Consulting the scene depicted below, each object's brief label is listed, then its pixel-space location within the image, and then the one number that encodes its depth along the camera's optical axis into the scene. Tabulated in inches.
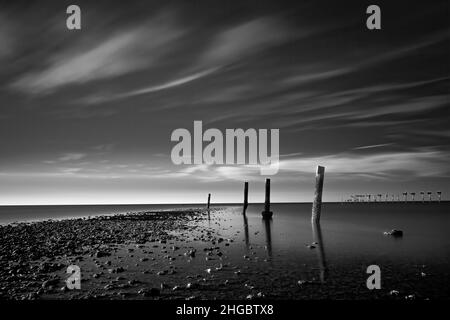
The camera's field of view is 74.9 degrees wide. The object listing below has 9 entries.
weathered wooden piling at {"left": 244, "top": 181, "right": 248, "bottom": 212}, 2070.6
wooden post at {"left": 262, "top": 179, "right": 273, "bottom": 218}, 1635.2
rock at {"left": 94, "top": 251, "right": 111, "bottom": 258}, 607.6
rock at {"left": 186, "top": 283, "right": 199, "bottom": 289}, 401.1
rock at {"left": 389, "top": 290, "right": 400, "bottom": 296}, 384.5
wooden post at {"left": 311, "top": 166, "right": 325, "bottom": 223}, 1290.6
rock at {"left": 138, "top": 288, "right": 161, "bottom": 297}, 367.7
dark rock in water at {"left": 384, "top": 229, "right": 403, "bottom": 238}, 1045.5
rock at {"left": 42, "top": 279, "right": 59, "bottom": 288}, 393.0
